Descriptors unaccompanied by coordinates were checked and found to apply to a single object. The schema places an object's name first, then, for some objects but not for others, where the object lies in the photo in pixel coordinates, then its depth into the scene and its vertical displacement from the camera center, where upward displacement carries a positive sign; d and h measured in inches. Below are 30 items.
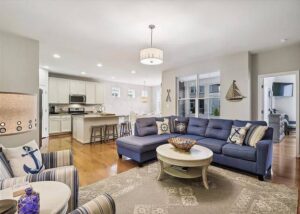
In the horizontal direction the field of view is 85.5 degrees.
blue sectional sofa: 109.4 -29.4
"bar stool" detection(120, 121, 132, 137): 252.5 -33.4
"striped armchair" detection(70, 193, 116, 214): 37.3 -24.1
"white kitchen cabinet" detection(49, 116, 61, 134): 268.7 -27.5
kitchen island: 215.8 -21.6
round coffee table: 94.4 -31.6
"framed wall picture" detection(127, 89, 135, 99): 416.3 +37.6
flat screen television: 272.9 +30.4
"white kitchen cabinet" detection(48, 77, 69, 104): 271.6 +30.1
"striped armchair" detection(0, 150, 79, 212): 58.4 -26.1
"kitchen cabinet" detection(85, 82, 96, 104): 318.0 +31.1
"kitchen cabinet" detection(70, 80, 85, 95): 296.7 +39.3
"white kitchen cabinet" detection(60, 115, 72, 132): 279.7 -27.9
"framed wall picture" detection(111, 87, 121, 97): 377.1 +37.6
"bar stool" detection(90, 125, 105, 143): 219.8 -35.9
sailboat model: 177.0 +15.2
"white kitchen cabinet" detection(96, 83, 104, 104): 333.8 +30.6
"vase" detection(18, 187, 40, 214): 38.0 -22.8
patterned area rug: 78.4 -48.6
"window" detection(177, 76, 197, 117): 231.6 +17.1
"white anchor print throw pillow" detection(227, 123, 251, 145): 125.5 -21.8
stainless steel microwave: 294.3 +16.7
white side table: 44.7 -26.9
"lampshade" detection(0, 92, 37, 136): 36.2 -1.1
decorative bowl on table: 106.0 -24.2
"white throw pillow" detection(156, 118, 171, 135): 170.2 -20.7
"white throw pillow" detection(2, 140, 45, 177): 67.2 -22.4
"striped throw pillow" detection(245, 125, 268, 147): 118.5 -20.6
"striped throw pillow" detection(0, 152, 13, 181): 61.2 -23.9
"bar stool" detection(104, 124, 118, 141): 234.4 -35.0
